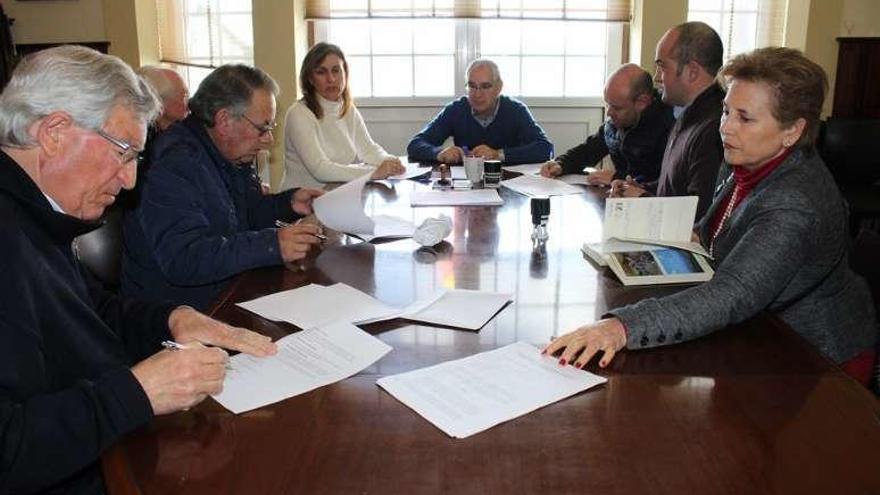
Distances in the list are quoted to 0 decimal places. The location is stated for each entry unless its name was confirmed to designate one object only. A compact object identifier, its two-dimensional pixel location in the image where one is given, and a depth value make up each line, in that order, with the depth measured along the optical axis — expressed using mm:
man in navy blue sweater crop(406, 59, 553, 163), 4086
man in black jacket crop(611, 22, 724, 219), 2621
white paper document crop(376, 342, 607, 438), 1115
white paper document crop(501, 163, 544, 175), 3518
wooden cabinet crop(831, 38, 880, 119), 4832
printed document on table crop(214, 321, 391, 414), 1188
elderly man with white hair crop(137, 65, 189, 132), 3397
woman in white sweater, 3545
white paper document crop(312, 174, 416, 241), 2109
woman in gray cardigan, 1439
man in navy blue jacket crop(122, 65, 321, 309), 1884
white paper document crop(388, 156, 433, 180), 3320
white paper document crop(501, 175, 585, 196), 2965
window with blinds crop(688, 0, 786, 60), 5102
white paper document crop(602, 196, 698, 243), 1918
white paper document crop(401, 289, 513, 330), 1518
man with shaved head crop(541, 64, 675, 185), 3375
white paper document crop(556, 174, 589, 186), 3238
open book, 1786
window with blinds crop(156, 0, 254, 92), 5117
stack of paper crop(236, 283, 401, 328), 1532
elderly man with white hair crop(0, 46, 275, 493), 1010
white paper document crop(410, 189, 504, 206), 2705
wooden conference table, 957
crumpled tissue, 2098
